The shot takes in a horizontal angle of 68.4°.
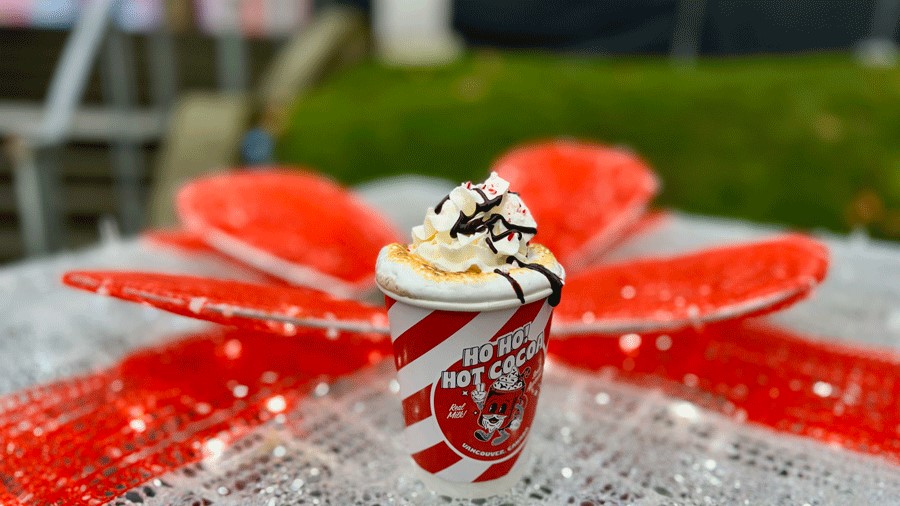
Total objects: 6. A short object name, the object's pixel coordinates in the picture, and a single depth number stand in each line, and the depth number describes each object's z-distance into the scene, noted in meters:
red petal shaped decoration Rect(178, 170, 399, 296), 0.90
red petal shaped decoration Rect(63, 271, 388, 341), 0.64
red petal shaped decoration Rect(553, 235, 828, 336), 0.73
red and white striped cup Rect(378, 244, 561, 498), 0.53
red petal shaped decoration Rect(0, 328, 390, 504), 0.61
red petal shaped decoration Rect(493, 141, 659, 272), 1.01
